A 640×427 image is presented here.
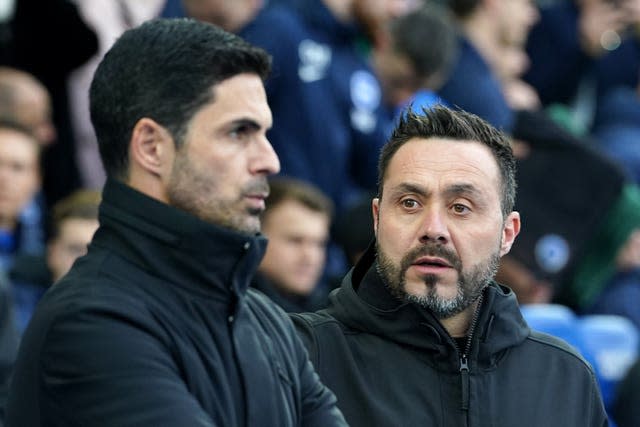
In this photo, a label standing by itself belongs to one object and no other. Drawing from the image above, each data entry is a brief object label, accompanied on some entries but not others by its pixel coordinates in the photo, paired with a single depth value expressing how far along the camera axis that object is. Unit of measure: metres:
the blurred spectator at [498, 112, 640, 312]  13.26
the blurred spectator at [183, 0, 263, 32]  12.88
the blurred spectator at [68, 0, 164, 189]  13.62
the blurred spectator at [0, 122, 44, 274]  12.42
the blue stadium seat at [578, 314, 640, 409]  11.25
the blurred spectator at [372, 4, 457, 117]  13.24
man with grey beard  6.56
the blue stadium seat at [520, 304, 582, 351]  10.74
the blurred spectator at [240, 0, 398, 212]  13.55
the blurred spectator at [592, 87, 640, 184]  16.92
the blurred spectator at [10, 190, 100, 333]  11.38
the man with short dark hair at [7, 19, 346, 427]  5.23
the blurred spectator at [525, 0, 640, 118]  19.20
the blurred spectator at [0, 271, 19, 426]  9.36
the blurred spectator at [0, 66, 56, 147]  12.88
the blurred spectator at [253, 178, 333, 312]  11.27
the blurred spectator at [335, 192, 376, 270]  11.47
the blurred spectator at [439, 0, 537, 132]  14.01
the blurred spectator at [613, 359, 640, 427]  10.57
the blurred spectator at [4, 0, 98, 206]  13.24
